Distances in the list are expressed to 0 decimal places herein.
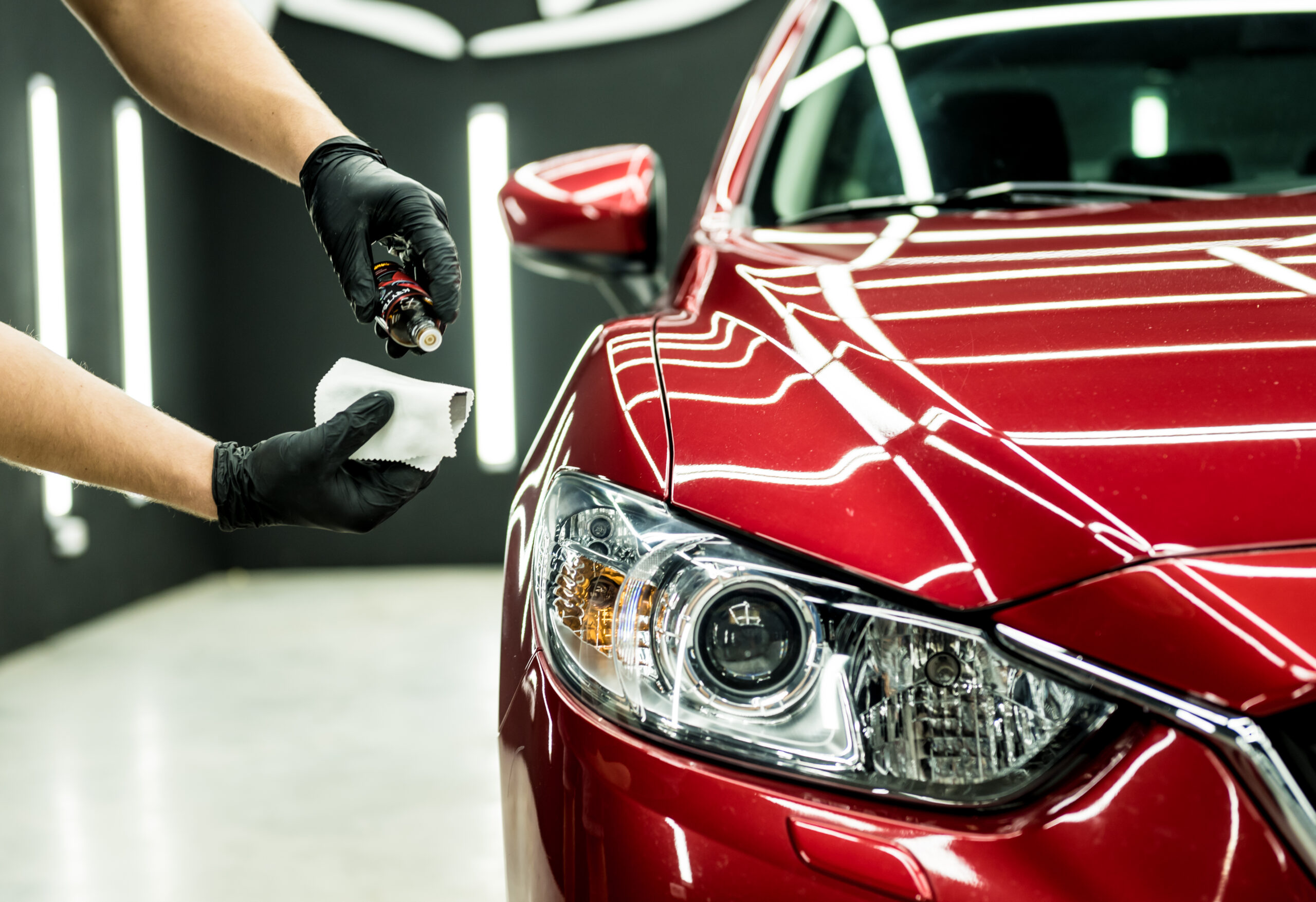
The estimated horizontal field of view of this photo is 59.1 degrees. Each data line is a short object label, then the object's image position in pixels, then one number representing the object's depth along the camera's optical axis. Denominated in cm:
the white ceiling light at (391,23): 460
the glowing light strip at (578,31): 470
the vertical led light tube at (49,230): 358
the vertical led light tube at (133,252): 410
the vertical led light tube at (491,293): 472
